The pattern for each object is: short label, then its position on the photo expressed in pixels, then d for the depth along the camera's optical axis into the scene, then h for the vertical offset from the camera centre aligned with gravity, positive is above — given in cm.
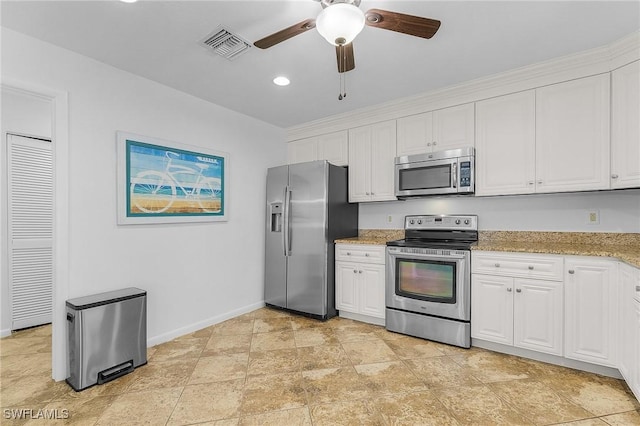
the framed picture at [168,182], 274 +29
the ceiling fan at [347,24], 153 +100
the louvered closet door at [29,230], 333 -22
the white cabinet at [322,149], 398 +84
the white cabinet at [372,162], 361 +59
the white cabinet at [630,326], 189 -74
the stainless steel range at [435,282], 284 -70
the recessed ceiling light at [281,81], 288 +123
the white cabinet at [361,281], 341 -81
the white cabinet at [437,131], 310 +85
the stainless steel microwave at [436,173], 304 +39
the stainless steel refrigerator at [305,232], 362 -26
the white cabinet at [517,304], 245 -78
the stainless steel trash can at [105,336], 220 -94
